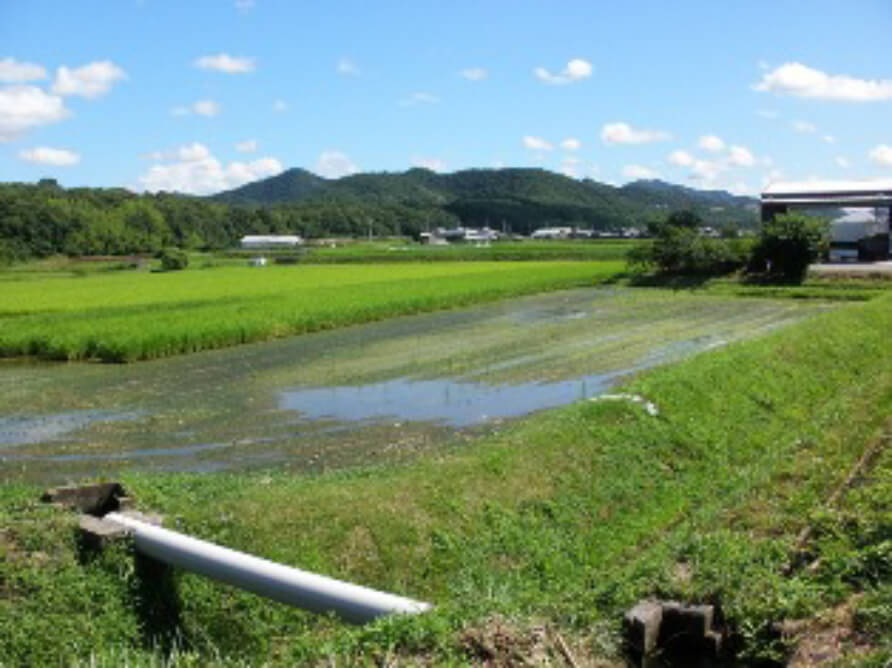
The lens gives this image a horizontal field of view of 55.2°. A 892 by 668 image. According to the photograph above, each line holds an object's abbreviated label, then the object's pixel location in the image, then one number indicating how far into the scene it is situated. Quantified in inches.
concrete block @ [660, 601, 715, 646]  199.5
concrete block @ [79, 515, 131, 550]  277.7
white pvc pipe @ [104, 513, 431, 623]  215.5
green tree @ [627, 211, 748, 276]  1654.8
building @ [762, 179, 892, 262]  1752.0
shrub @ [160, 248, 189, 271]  2373.3
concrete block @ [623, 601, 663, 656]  196.4
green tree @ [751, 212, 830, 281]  1478.8
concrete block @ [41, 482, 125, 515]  323.3
